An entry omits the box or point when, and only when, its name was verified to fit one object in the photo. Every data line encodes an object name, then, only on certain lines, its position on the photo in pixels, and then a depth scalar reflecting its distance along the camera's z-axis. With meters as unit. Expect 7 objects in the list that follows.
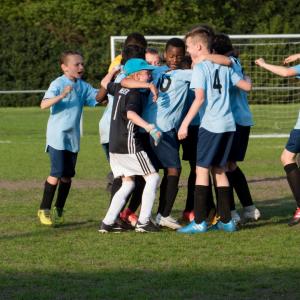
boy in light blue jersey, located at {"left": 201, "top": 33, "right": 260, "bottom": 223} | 15.47
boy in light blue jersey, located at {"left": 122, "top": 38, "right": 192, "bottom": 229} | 15.14
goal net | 42.91
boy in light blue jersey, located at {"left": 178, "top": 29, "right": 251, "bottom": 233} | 14.49
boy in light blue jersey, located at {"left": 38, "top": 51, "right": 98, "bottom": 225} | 15.84
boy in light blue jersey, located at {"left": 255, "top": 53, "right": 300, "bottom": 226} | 15.53
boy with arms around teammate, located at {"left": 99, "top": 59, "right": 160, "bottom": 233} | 14.58
